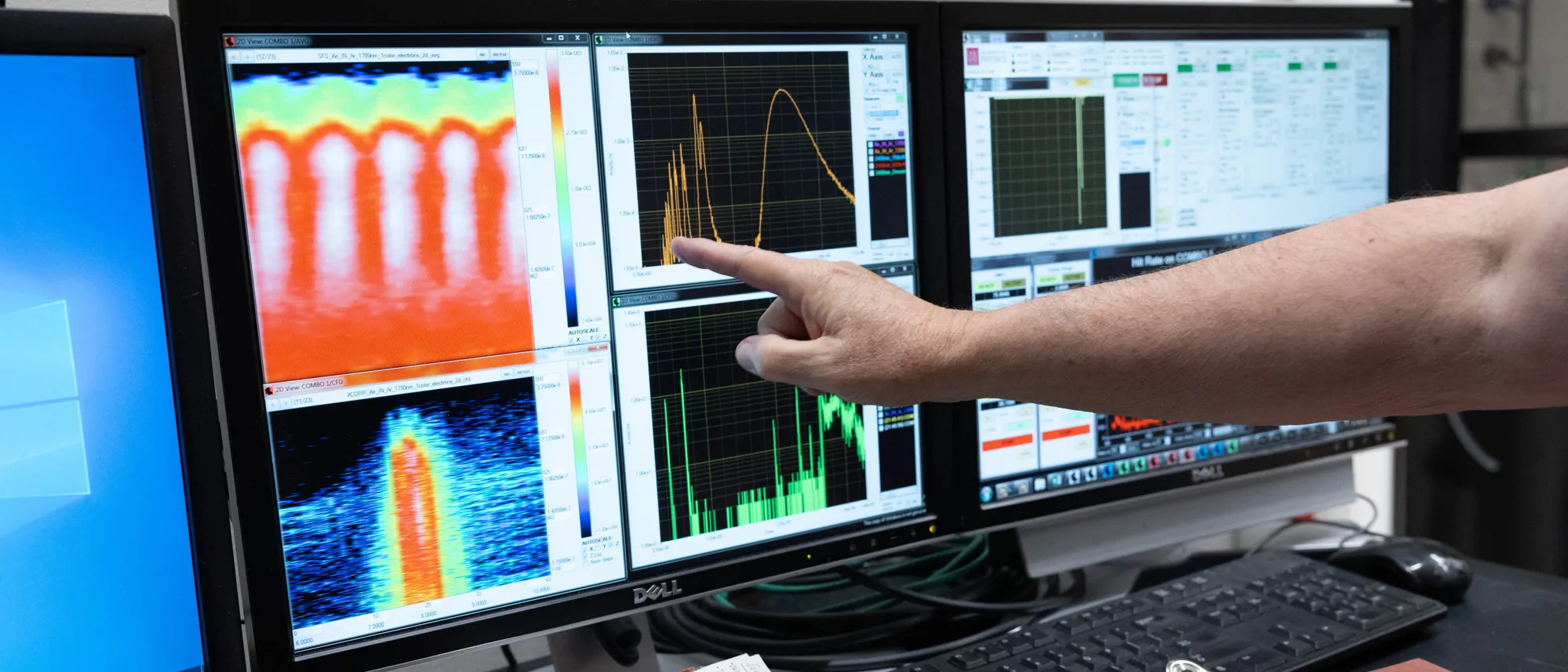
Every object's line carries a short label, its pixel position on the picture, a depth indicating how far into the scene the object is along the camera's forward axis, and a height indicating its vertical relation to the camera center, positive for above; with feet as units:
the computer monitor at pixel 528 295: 2.31 -0.16
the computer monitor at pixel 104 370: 1.73 -0.21
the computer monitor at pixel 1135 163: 3.11 +0.08
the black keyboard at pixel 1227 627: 2.68 -1.20
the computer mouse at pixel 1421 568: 3.14 -1.20
